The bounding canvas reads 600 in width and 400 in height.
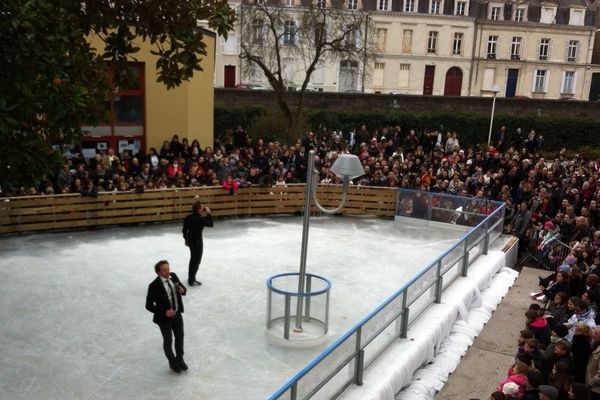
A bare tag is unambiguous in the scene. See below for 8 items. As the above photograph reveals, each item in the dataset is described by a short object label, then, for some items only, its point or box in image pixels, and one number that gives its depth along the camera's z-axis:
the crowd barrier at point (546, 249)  13.44
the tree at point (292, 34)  29.31
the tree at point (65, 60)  7.13
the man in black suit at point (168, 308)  7.72
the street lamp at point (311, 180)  8.88
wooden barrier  14.28
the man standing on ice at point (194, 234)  10.85
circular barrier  9.06
